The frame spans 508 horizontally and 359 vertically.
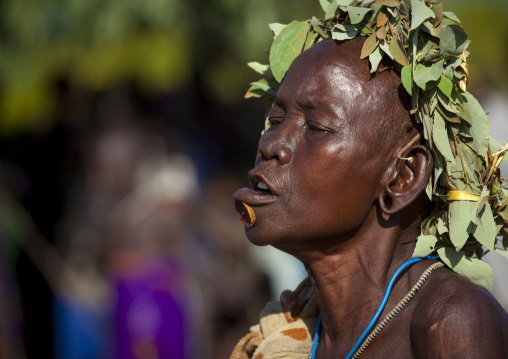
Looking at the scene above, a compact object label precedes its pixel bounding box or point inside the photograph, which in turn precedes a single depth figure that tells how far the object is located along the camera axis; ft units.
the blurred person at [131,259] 22.31
